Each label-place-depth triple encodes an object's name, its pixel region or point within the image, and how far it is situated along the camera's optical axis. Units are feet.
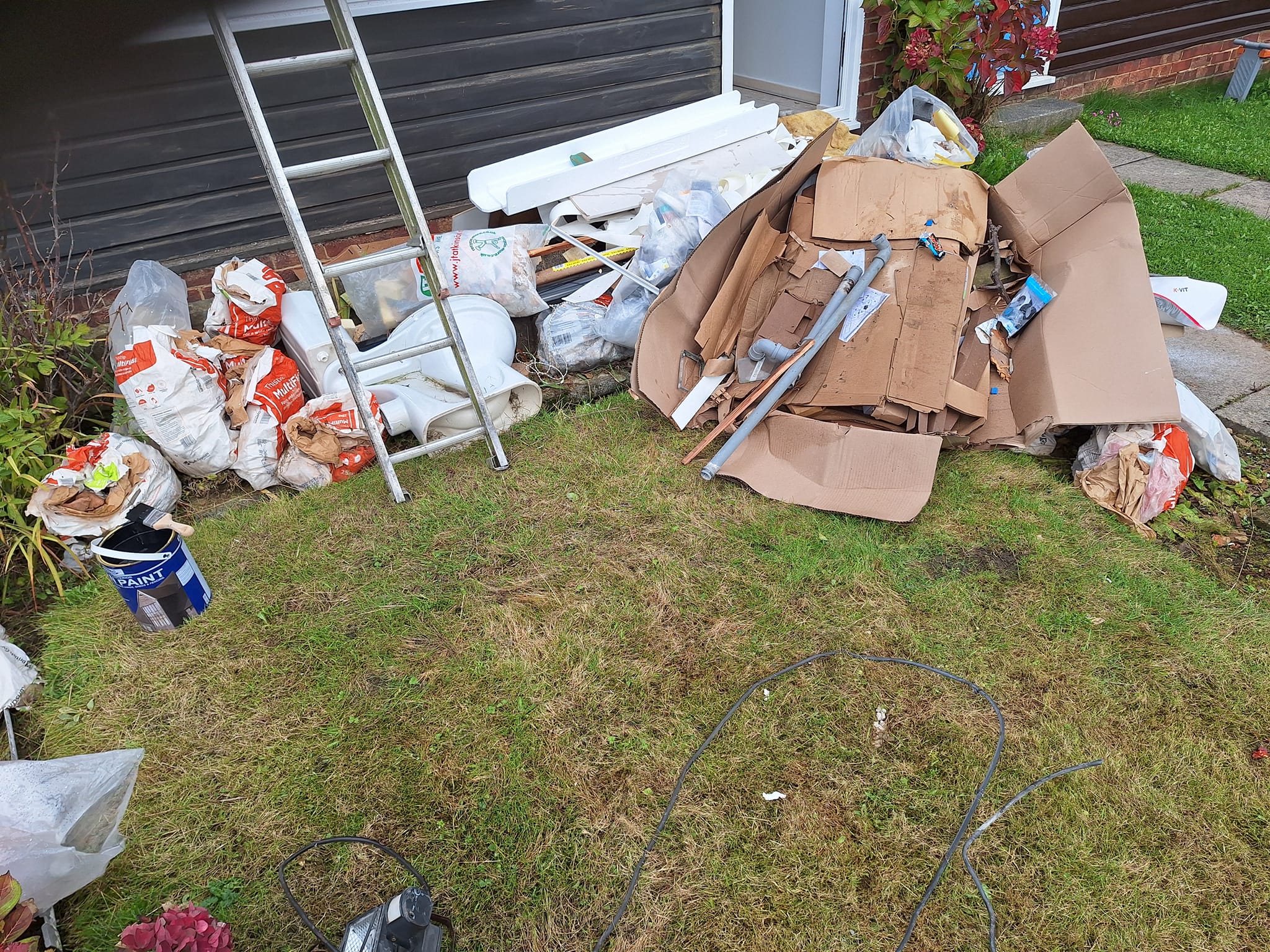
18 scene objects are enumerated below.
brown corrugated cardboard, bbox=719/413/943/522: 9.11
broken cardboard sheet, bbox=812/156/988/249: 10.75
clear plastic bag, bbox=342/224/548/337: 12.12
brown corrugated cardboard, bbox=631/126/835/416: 10.49
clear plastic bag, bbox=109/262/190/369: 11.01
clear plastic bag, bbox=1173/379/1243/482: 9.41
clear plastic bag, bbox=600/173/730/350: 11.78
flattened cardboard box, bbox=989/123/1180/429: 9.27
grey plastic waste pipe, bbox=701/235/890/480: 9.79
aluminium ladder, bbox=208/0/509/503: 8.39
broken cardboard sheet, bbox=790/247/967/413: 9.76
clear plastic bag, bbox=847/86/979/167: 13.11
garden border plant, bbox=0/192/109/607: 9.20
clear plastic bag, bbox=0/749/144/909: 5.47
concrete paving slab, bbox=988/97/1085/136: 20.33
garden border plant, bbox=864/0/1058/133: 16.21
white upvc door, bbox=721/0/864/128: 18.07
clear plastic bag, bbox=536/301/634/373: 12.01
